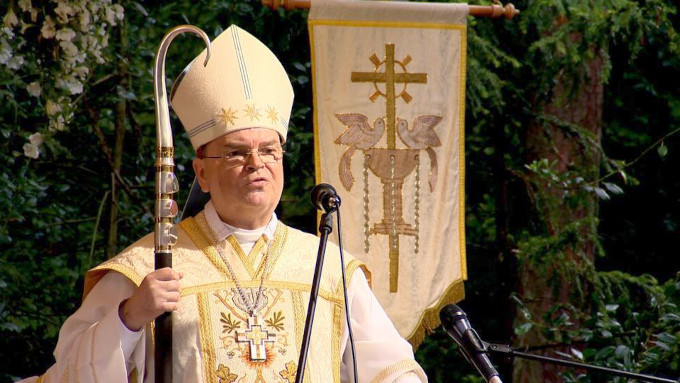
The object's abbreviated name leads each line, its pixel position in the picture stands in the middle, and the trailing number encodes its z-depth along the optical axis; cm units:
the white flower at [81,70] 1206
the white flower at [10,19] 1127
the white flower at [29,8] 1131
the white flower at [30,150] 1230
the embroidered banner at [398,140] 1169
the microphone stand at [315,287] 708
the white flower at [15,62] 1173
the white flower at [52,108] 1195
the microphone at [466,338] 720
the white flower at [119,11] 1207
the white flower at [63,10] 1148
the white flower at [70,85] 1203
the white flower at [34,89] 1191
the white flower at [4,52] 1162
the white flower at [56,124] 1213
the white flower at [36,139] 1237
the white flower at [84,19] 1165
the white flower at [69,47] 1166
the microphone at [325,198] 739
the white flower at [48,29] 1159
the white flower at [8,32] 1147
